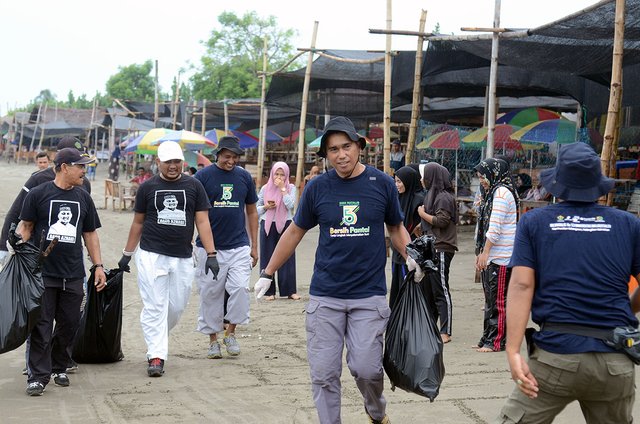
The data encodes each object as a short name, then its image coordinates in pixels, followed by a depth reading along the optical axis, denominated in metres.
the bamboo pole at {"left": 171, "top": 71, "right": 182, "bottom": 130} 34.94
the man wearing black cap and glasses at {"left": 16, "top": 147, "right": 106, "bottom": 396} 6.83
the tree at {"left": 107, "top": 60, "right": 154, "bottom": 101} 81.31
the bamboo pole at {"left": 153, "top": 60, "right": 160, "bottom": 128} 33.32
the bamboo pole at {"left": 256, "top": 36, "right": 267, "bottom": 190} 22.92
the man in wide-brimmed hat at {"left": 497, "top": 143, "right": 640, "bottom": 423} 3.79
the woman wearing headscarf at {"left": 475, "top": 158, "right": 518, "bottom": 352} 7.77
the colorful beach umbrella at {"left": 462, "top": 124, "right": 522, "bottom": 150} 17.16
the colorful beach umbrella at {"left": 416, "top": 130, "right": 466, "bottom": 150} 18.58
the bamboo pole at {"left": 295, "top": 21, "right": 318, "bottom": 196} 18.11
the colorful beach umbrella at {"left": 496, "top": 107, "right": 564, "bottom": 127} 17.42
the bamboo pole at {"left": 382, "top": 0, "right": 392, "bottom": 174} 15.09
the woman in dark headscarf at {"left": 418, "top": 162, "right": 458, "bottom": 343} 8.42
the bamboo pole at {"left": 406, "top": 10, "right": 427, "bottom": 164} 14.27
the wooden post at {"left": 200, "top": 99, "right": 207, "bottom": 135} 30.76
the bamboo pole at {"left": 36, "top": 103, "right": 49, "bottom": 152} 54.51
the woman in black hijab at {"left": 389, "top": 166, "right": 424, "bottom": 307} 8.56
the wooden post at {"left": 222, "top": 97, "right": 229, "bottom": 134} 27.93
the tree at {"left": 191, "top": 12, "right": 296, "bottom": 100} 65.06
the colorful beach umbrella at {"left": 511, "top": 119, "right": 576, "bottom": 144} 15.71
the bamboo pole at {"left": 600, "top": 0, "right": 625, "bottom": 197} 9.18
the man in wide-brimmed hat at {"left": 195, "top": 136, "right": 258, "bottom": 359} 8.23
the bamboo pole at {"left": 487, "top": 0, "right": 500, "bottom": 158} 12.23
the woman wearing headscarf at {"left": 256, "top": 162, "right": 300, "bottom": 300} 11.45
